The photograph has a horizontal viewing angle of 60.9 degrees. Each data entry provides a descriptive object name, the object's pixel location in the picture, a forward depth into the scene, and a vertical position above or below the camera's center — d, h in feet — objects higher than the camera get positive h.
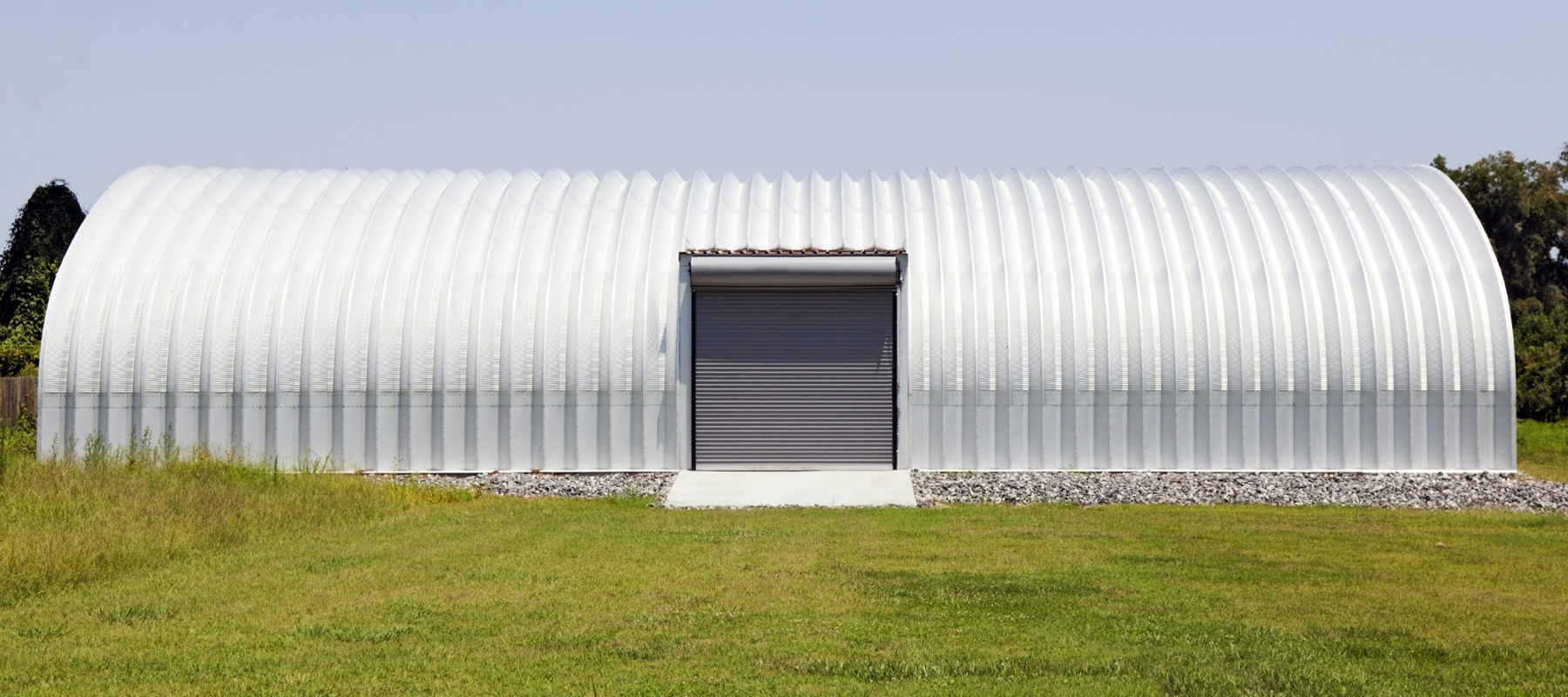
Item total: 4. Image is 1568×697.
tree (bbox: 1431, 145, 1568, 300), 201.57 +23.68
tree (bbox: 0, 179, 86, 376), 130.93 +13.50
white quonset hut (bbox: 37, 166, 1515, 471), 86.17 +1.30
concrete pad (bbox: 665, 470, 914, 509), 73.92 -7.10
